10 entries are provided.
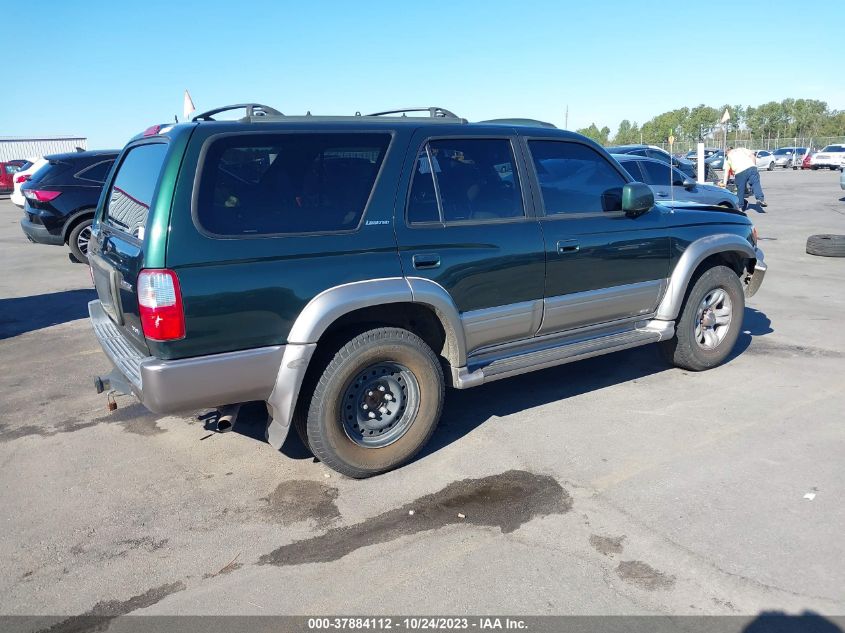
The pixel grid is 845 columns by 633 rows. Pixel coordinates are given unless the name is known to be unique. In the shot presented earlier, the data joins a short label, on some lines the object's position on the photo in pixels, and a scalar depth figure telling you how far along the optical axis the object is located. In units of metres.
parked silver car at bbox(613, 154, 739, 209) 11.07
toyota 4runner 3.49
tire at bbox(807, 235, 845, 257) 10.91
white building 39.53
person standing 14.34
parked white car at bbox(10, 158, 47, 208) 15.15
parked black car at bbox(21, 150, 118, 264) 11.17
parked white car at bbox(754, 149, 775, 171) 44.25
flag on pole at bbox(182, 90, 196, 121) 9.03
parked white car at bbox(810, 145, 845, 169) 40.84
